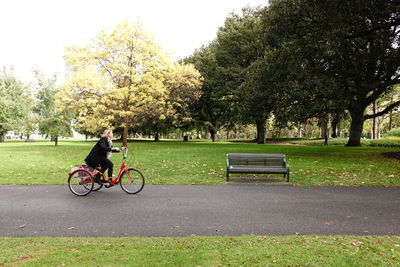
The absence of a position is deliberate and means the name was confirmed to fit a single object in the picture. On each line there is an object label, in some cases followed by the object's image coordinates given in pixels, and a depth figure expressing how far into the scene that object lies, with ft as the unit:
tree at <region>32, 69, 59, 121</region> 184.44
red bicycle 27.66
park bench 34.53
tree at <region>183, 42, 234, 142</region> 126.58
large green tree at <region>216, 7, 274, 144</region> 117.34
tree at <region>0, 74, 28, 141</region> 158.61
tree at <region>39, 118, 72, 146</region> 113.29
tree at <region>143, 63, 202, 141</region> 108.06
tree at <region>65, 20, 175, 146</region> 79.51
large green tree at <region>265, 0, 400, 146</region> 52.24
